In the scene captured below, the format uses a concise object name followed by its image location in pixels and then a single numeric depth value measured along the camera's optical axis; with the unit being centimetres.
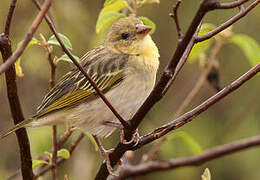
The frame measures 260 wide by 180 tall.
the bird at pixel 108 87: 549
